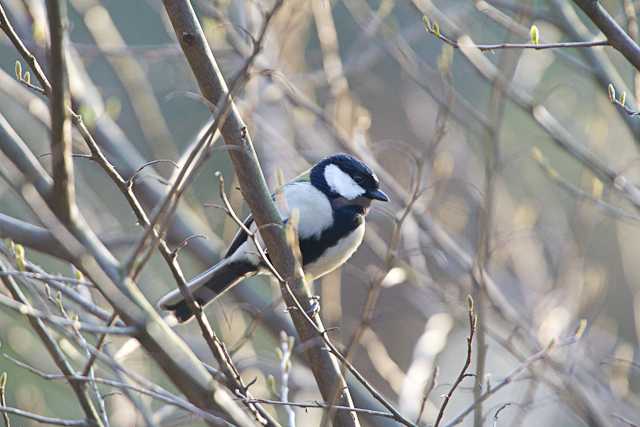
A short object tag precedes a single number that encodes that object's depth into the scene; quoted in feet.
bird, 22.86
